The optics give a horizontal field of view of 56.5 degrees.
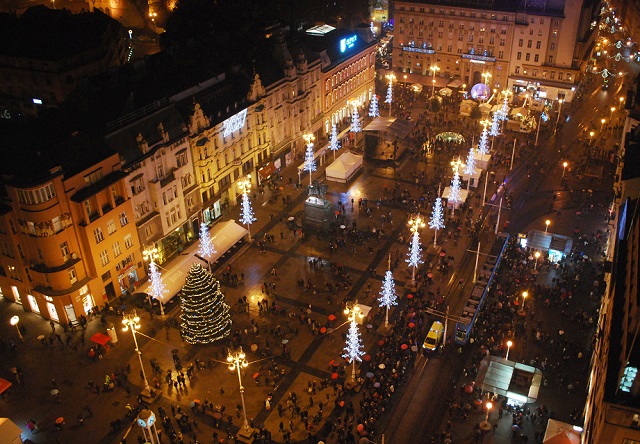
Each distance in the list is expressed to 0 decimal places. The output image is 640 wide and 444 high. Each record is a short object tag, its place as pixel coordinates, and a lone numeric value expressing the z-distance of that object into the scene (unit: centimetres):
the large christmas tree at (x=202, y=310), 5153
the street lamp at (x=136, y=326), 4691
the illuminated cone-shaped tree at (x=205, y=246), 6232
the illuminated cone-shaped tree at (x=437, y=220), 6731
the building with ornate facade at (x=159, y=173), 5947
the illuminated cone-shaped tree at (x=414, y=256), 6078
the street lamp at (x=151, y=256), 5769
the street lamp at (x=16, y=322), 5433
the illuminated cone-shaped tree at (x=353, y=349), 4944
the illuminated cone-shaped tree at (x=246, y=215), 6768
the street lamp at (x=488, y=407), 4491
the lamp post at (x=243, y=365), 4409
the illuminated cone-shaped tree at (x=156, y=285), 5691
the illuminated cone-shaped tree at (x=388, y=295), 5538
